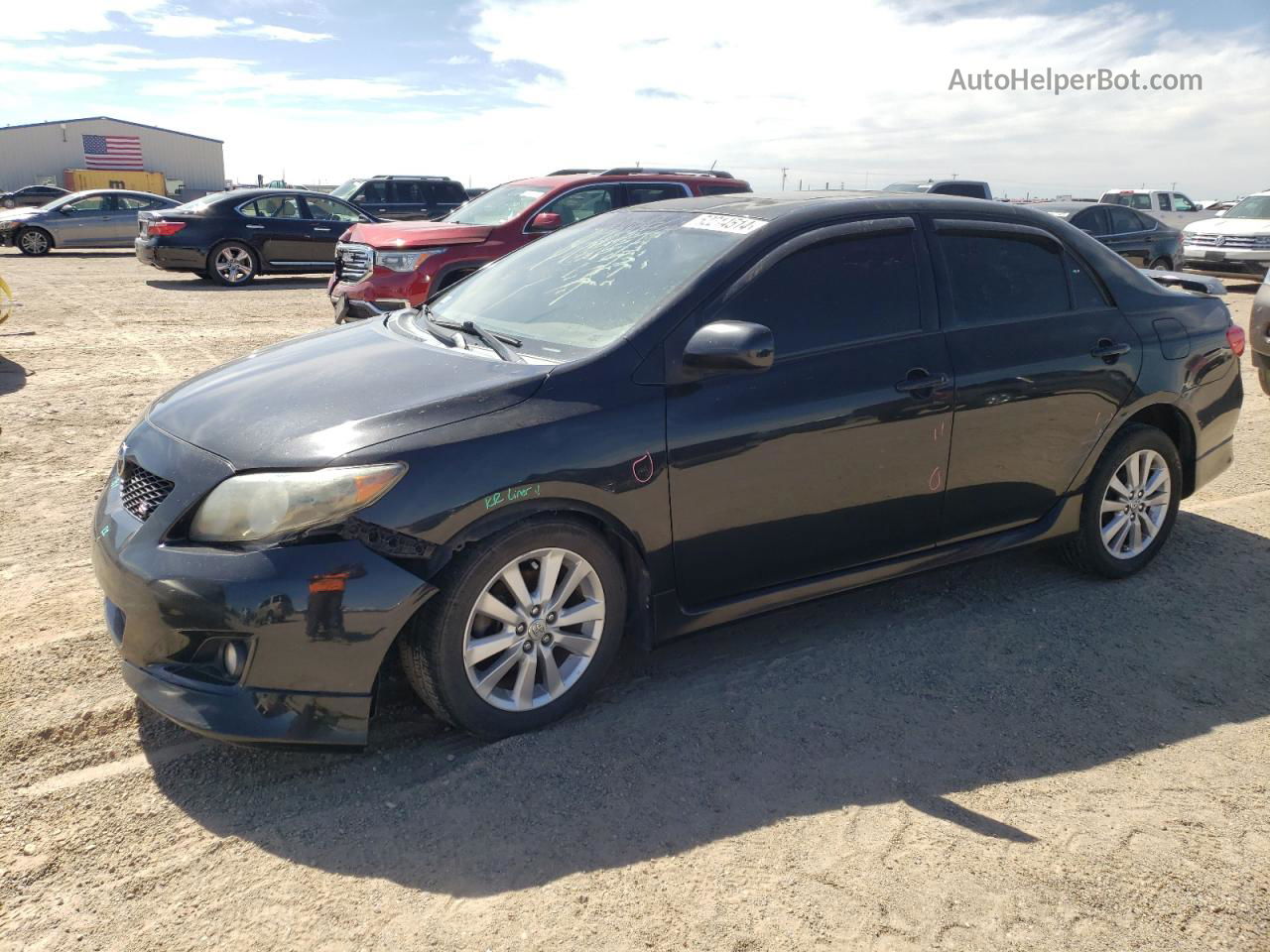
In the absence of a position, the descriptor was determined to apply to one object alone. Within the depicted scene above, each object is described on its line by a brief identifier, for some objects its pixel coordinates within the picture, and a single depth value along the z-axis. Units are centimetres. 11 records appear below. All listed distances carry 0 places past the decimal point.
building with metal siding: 5925
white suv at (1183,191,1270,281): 1769
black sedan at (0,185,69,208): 3491
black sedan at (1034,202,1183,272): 1591
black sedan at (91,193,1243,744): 294
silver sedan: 2242
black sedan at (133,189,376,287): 1630
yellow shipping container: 5456
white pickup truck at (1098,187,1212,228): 2481
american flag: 6138
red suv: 977
